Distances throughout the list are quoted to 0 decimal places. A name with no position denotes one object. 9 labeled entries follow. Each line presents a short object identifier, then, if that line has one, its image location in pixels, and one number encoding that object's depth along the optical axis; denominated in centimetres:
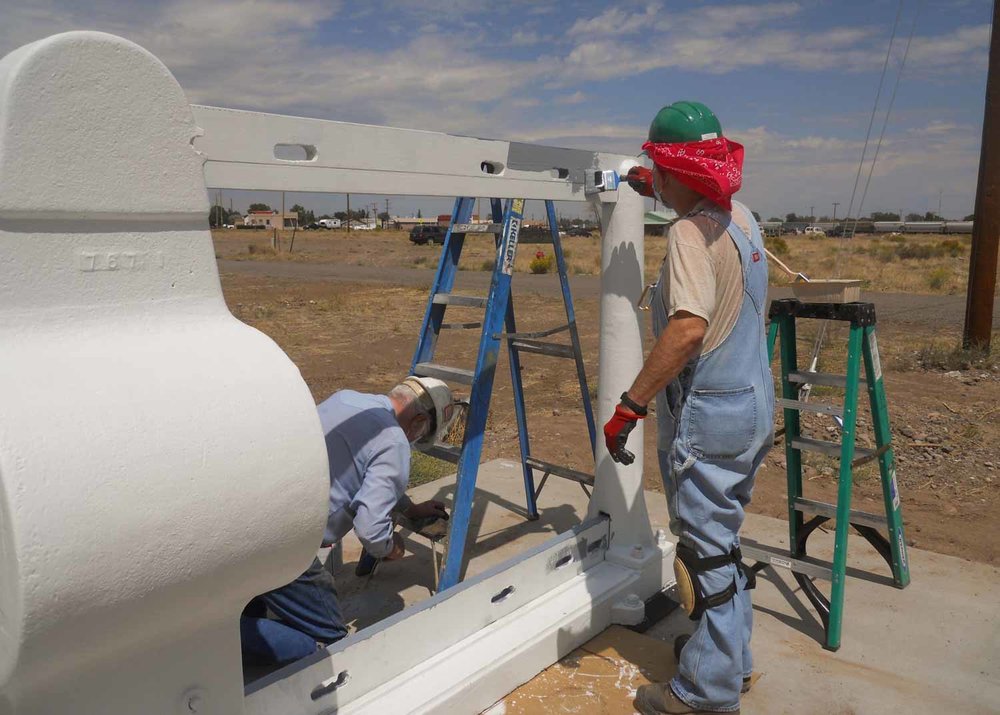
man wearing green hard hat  275
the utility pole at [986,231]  878
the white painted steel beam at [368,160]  207
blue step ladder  367
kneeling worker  284
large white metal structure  137
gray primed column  346
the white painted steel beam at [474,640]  247
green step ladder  348
